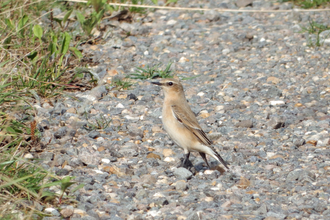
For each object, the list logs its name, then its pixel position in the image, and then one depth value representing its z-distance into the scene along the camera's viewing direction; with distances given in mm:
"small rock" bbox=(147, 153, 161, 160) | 11275
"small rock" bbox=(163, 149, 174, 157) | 11633
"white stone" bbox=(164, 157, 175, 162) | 11367
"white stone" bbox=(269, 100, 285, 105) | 13935
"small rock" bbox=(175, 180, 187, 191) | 9758
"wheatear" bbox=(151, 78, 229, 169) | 10836
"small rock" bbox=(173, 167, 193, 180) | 10281
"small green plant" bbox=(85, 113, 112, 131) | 12250
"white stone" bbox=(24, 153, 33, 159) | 10114
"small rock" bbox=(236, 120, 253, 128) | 12844
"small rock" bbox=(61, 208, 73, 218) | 8195
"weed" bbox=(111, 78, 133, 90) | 14602
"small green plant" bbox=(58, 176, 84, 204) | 8109
